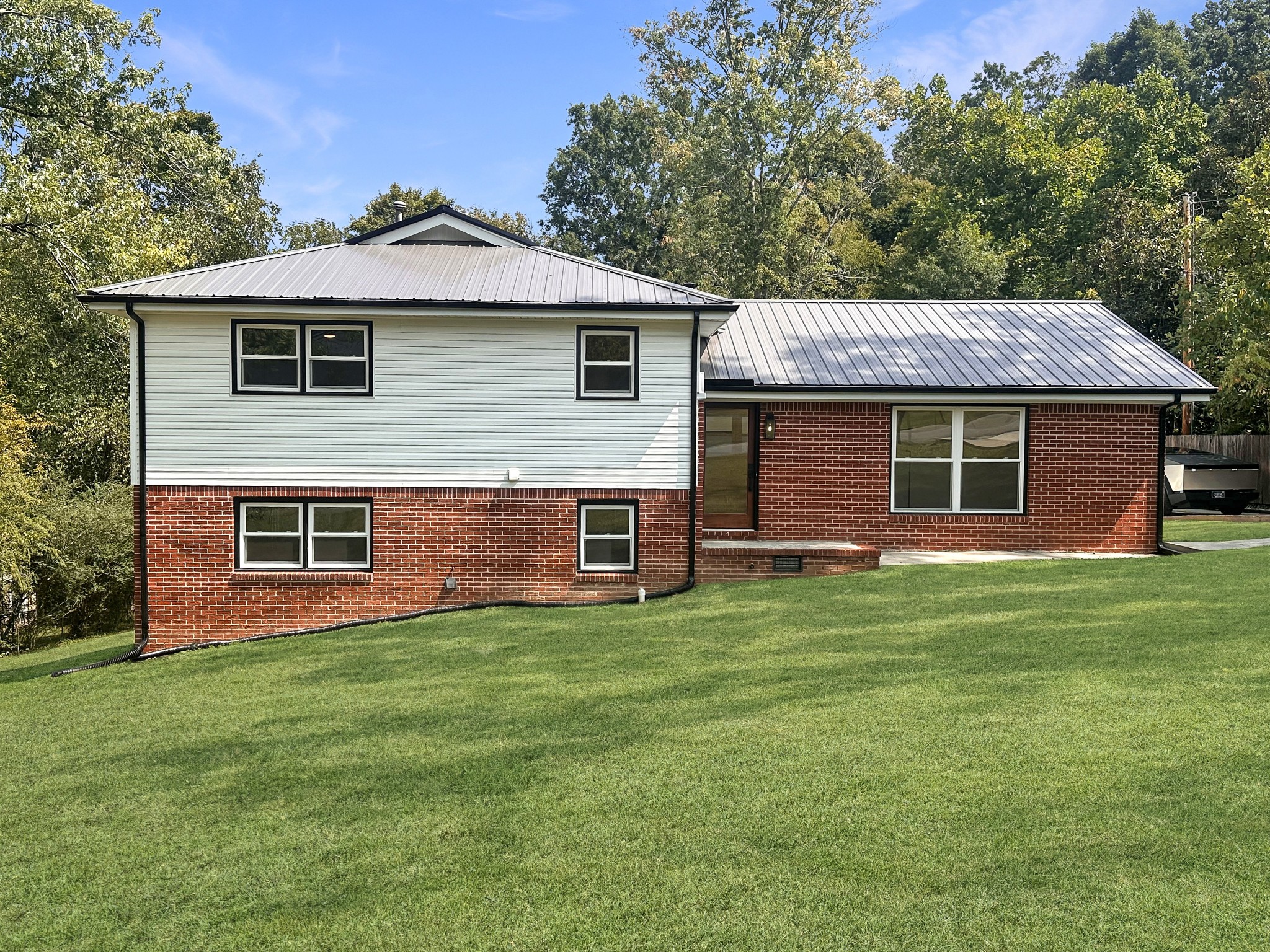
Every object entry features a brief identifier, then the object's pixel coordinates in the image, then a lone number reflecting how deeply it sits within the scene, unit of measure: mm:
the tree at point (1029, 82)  54844
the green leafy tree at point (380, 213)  46469
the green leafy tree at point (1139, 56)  61375
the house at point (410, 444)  13398
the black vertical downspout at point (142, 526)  13367
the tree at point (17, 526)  15102
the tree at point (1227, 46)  55719
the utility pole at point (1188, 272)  24703
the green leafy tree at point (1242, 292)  20547
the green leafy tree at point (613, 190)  52719
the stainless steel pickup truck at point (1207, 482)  22438
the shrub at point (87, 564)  17047
